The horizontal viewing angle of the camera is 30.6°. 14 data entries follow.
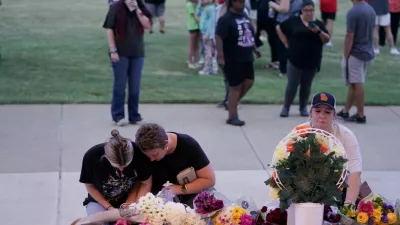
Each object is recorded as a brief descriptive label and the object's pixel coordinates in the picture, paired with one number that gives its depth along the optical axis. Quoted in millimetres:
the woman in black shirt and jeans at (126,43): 8188
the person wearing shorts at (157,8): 15516
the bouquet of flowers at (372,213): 4230
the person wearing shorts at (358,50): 8609
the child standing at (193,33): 12281
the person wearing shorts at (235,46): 8523
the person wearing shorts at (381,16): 14180
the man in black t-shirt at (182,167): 5137
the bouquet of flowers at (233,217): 4246
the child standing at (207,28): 11430
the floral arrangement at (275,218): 4297
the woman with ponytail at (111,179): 4980
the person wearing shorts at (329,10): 14594
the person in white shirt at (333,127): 5031
